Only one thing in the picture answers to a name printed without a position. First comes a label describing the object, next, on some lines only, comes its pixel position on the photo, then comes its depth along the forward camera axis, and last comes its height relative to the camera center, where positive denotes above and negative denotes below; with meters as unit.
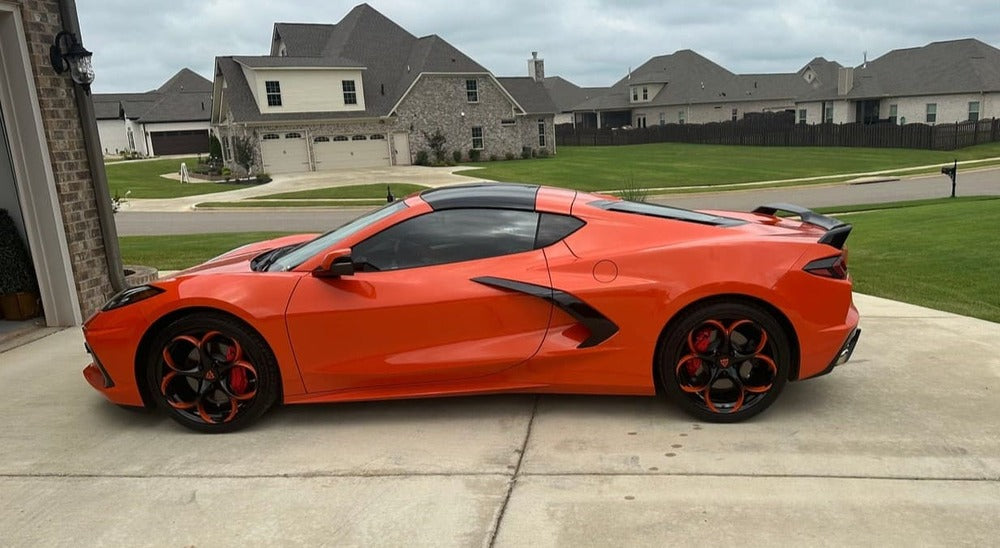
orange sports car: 3.71 -0.91
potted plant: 6.41 -0.89
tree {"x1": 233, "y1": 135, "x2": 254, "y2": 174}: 35.81 +0.75
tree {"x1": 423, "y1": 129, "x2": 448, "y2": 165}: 40.59 +0.40
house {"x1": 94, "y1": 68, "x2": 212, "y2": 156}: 55.12 +3.85
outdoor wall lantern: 6.18 +1.08
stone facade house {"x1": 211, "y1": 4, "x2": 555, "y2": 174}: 36.78 +3.08
